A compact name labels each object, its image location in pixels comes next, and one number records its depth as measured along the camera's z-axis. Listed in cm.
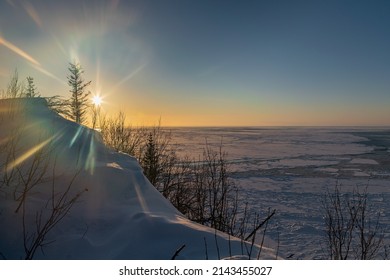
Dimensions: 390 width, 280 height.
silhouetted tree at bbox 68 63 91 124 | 3288
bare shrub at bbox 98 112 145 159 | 1347
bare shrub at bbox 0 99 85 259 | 343
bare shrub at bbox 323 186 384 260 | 760
